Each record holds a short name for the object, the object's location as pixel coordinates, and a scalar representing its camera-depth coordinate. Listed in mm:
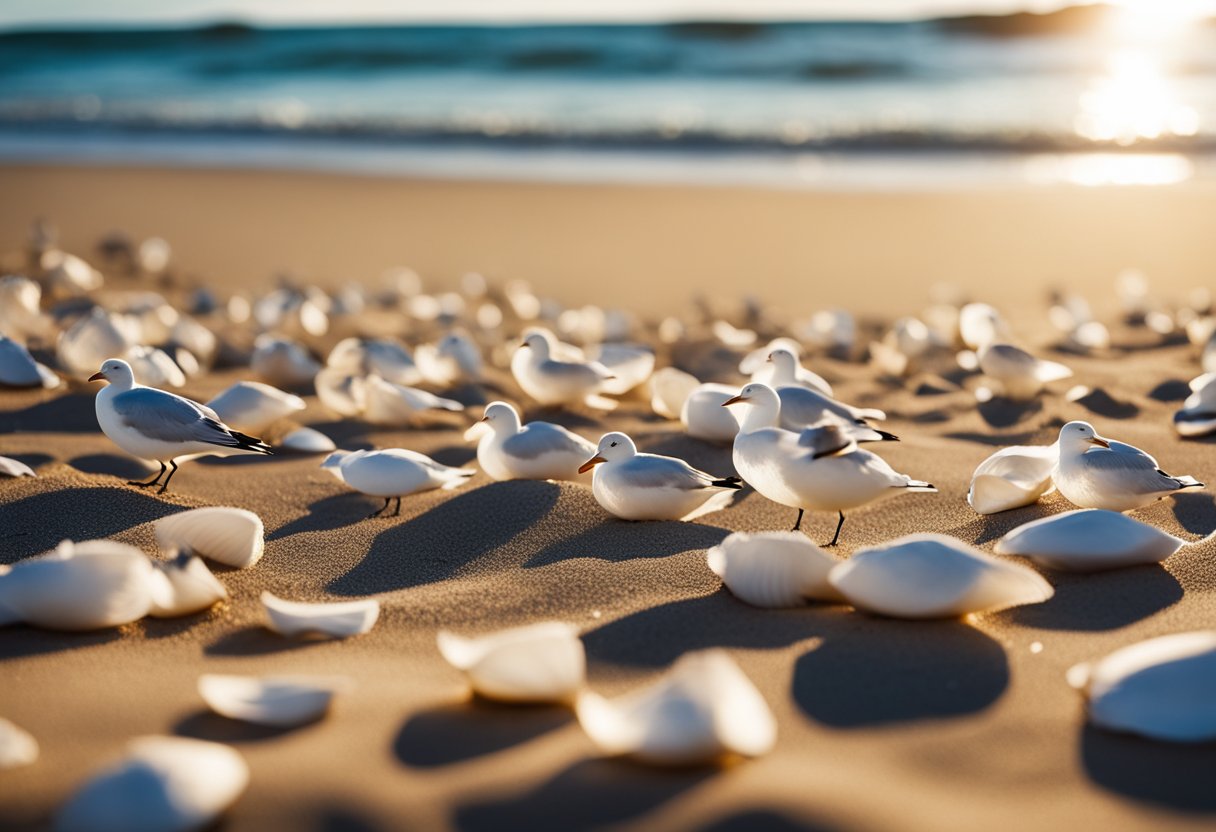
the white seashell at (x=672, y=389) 4449
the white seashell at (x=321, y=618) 2496
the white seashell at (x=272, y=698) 2115
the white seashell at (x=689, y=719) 1915
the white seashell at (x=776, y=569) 2541
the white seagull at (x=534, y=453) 3598
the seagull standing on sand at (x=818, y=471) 2965
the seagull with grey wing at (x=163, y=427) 3469
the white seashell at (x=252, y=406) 4125
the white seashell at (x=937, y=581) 2391
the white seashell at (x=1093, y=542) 2727
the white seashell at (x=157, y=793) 1745
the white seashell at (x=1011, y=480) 3268
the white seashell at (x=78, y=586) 2412
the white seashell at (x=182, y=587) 2540
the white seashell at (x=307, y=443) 4156
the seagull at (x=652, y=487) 3197
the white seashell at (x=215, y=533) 2883
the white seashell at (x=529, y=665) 2109
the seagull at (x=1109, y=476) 3123
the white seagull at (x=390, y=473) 3393
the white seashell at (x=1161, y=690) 1977
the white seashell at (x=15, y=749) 1978
